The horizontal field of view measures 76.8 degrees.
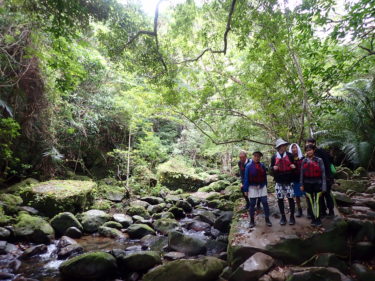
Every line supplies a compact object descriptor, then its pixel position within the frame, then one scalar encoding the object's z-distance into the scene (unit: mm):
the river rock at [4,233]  6305
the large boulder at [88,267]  4820
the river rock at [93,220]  7773
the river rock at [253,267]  4043
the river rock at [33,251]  5685
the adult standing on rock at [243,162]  7020
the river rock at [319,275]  3756
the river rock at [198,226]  8273
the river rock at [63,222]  7289
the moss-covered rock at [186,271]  4383
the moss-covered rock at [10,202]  7596
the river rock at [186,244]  6094
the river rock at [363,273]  3865
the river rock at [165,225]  8070
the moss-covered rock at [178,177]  15109
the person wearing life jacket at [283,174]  5160
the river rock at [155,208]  10204
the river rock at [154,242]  6621
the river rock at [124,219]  8398
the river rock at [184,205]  10620
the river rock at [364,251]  4492
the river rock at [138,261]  5191
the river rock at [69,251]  5847
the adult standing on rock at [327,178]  5051
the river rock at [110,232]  7493
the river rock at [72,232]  7160
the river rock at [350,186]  8166
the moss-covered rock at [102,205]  10053
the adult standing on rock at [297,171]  5316
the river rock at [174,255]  5871
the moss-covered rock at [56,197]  8273
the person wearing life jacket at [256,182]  5379
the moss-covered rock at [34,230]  6551
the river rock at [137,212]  9672
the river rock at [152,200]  11498
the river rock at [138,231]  7570
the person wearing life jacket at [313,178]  4949
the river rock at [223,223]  7845
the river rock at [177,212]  9854
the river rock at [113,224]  8070
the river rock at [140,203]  10723
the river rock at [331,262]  4125
